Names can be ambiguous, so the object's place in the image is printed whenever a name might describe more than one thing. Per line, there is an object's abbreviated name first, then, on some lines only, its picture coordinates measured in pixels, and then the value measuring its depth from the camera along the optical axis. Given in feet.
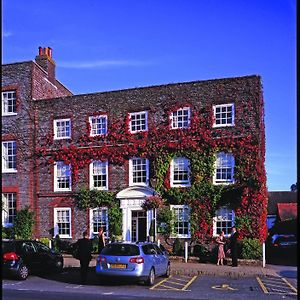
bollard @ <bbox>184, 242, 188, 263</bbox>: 73.87
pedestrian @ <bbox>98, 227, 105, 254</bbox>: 71.46
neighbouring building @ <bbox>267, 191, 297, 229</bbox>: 141.28
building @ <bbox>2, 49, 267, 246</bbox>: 81.46
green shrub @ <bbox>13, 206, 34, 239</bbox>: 91.45
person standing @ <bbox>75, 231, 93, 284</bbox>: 50.90
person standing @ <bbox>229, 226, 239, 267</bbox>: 68.23
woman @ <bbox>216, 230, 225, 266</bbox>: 70.64
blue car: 46.98
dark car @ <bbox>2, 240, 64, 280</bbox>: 51.78
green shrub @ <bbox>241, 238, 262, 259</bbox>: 74.49
